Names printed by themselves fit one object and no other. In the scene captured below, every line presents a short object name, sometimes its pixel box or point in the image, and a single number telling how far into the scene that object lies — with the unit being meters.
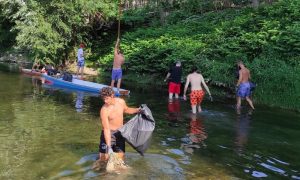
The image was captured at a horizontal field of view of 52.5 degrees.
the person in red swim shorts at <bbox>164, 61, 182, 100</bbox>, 12.66
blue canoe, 13.66
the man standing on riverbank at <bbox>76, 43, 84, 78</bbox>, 17.03
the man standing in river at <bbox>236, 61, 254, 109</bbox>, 11.29
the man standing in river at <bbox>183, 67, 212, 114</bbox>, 10.32
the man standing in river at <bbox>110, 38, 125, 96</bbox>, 13.23
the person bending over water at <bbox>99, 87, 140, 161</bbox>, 5.64
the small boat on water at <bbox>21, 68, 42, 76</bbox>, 18.35
